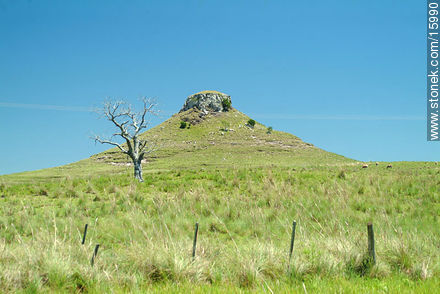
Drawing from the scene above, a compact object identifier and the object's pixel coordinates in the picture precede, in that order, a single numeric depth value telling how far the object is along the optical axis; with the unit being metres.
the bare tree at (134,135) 28.59
